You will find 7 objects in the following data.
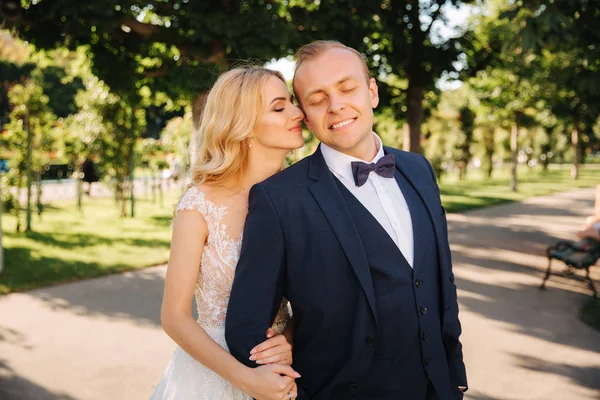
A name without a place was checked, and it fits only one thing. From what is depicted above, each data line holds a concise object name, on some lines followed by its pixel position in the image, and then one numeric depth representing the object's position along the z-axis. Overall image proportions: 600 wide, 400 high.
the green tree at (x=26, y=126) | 11.44
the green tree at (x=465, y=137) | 29.03
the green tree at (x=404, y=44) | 8.84
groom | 1.90
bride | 2.12
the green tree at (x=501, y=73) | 11.40
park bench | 6.92
